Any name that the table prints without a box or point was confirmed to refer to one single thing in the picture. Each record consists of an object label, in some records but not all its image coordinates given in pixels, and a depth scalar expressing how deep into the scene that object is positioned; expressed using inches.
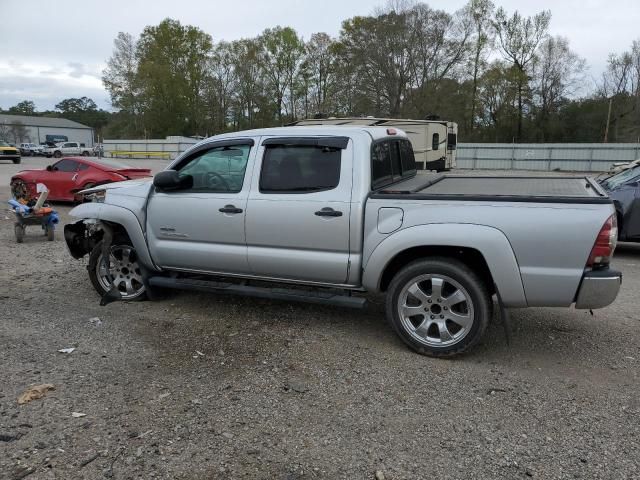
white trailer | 695.1
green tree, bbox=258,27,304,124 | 2605.8
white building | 3115.2
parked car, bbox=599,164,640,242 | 305.6
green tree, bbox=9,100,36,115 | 4892.2
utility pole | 1740.2
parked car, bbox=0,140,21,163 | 1395.2
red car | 519.8
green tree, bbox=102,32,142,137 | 2524.6
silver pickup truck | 141.9
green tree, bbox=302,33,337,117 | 2527.1
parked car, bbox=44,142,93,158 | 2129.7
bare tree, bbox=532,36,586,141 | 2063.2
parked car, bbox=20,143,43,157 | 2230.3
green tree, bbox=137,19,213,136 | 2554.1
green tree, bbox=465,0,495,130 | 2101.4
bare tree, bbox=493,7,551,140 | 2071.9
